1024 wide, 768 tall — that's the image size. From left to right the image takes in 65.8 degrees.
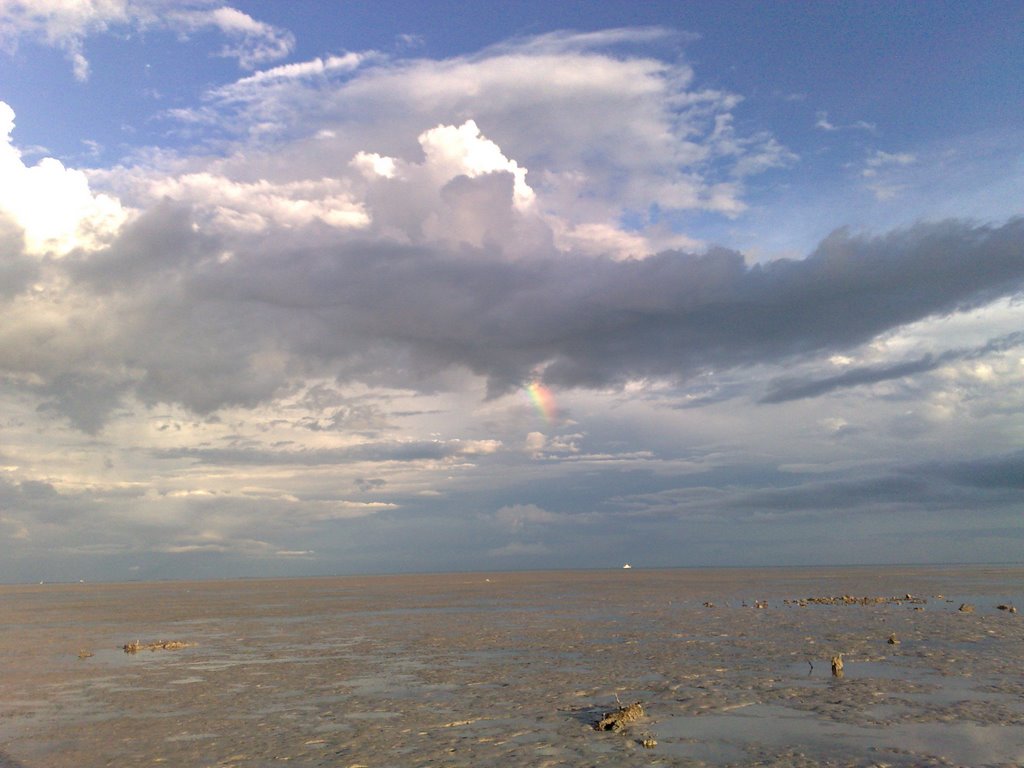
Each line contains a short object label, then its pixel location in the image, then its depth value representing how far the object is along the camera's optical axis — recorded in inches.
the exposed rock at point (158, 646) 1422.2
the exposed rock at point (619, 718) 729.0
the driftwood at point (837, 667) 990.1
